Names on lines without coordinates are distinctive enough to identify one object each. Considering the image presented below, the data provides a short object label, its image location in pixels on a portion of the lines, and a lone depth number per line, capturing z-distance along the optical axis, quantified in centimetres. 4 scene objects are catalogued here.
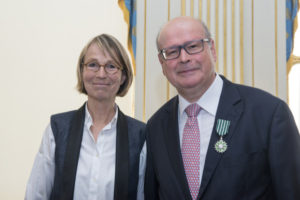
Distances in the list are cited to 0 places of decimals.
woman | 143
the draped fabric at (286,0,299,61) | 242
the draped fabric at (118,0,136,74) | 249
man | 119
